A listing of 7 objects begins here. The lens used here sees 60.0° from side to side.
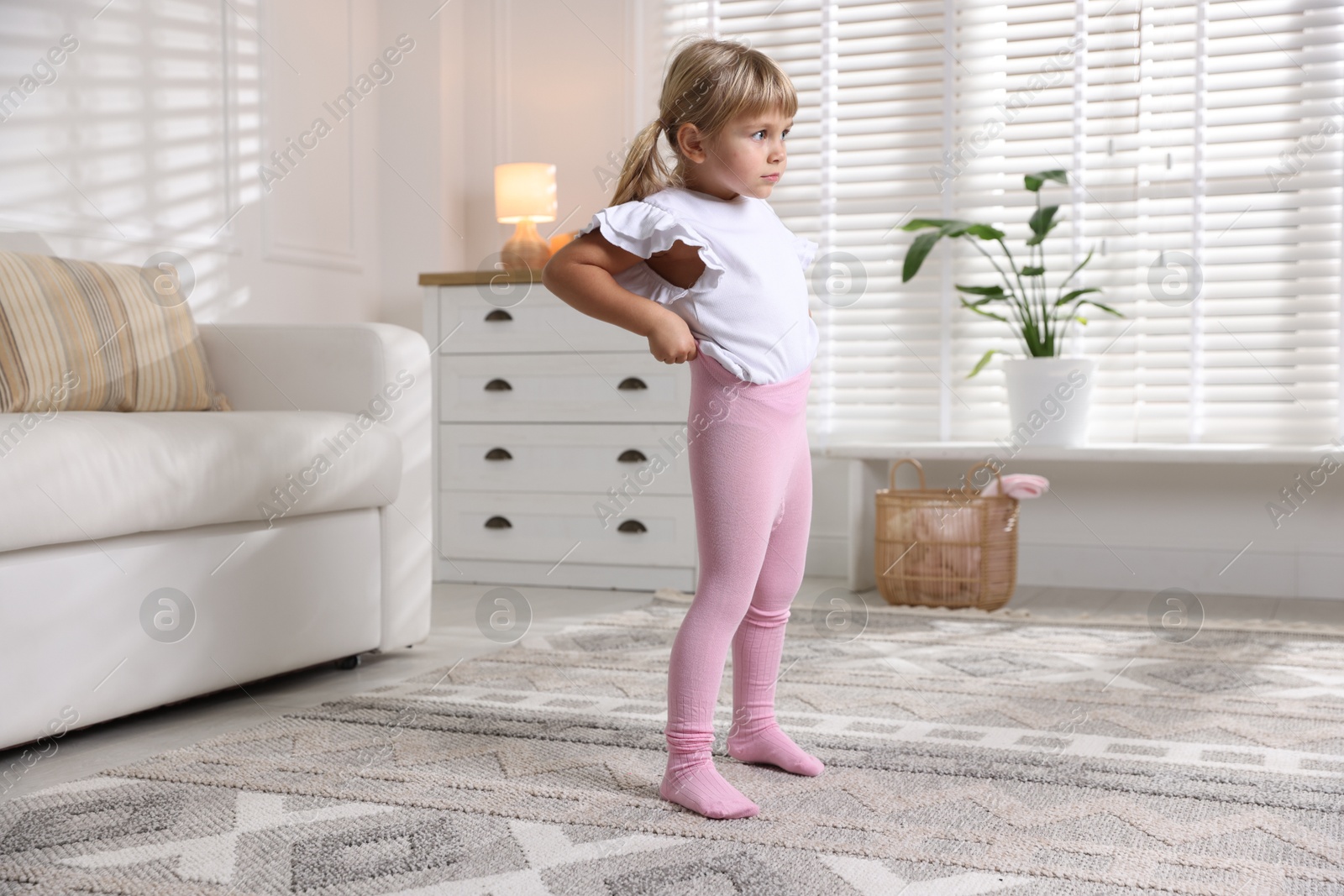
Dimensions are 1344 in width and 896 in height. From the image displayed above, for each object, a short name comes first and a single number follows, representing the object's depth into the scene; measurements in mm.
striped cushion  1787
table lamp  3199
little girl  1223
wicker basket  2645
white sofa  1418
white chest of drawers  2887
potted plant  2836
